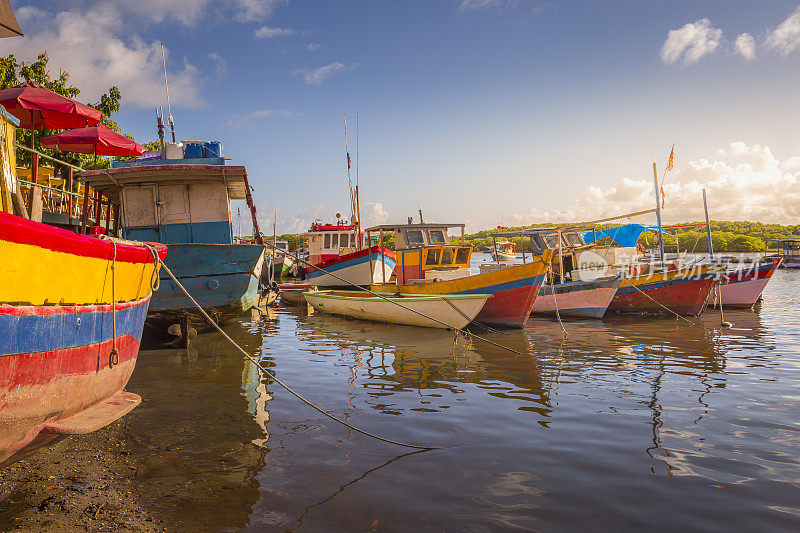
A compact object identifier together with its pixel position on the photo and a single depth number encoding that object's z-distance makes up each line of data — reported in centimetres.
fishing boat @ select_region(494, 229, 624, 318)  1531
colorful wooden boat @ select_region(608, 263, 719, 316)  1577
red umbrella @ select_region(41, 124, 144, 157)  1198
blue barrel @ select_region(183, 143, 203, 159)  1234
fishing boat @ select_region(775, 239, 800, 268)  5091
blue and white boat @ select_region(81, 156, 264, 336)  1059
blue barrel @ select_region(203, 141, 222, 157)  1231
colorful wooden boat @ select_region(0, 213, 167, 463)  301
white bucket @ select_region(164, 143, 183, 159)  1226
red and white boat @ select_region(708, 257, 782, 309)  1745
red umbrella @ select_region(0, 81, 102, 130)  970
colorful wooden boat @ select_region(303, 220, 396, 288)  2097
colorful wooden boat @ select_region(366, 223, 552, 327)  1284
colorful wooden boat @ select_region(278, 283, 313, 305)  2214
